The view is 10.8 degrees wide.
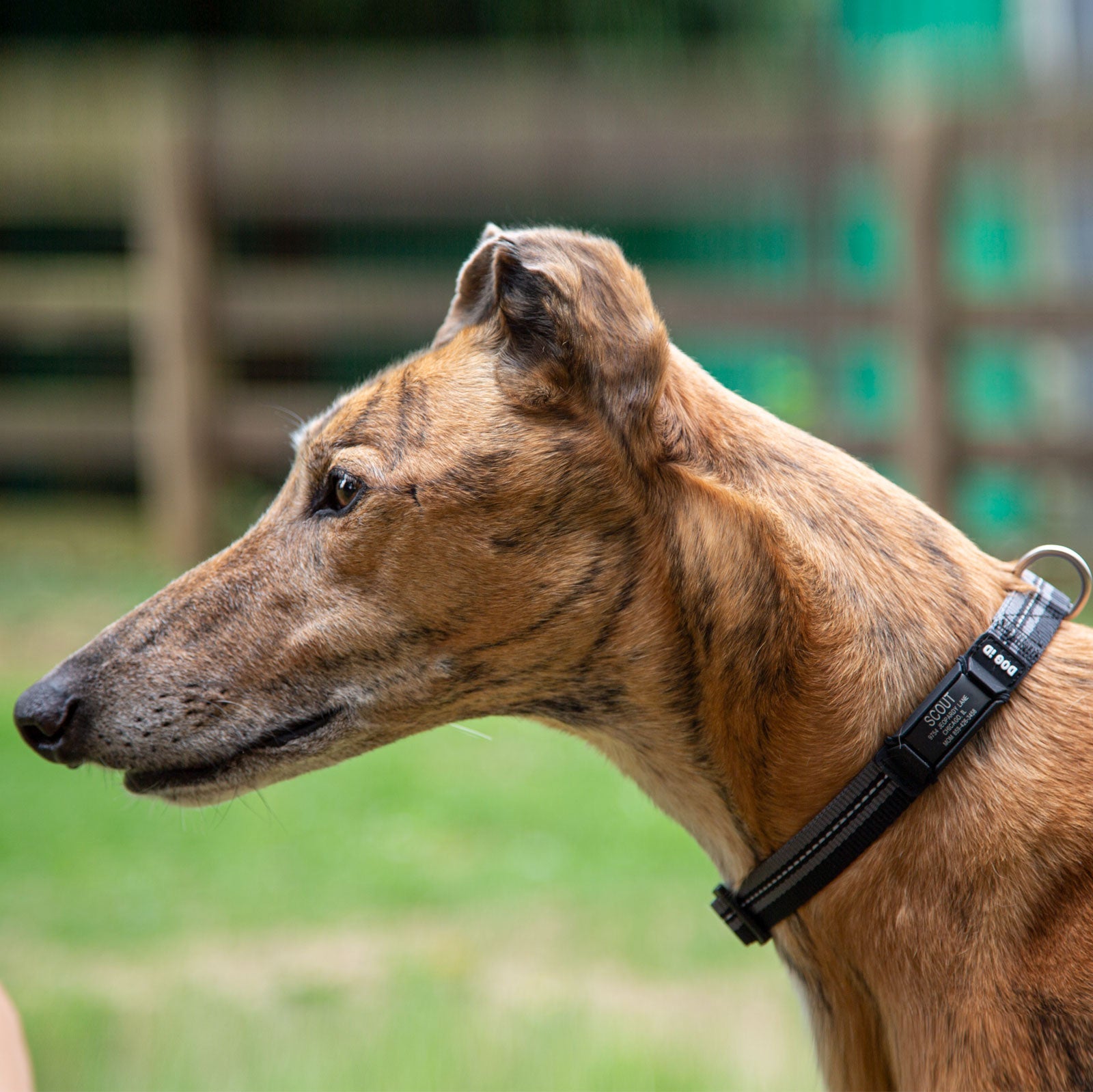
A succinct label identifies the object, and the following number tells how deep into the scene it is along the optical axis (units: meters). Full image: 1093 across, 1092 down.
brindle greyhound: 2.00
